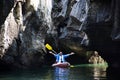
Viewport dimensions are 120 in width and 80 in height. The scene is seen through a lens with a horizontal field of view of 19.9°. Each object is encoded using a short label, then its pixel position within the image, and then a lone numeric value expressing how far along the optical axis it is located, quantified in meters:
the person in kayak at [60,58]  34.77
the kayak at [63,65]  31.19
